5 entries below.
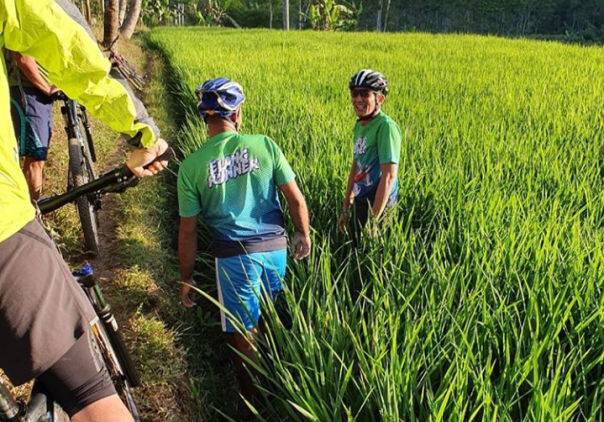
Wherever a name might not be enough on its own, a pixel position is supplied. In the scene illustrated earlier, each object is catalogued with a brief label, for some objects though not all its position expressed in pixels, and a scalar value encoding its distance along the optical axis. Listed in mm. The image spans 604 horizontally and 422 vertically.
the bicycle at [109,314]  1361
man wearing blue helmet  1874
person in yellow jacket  940
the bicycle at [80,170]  2803
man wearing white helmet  2352
